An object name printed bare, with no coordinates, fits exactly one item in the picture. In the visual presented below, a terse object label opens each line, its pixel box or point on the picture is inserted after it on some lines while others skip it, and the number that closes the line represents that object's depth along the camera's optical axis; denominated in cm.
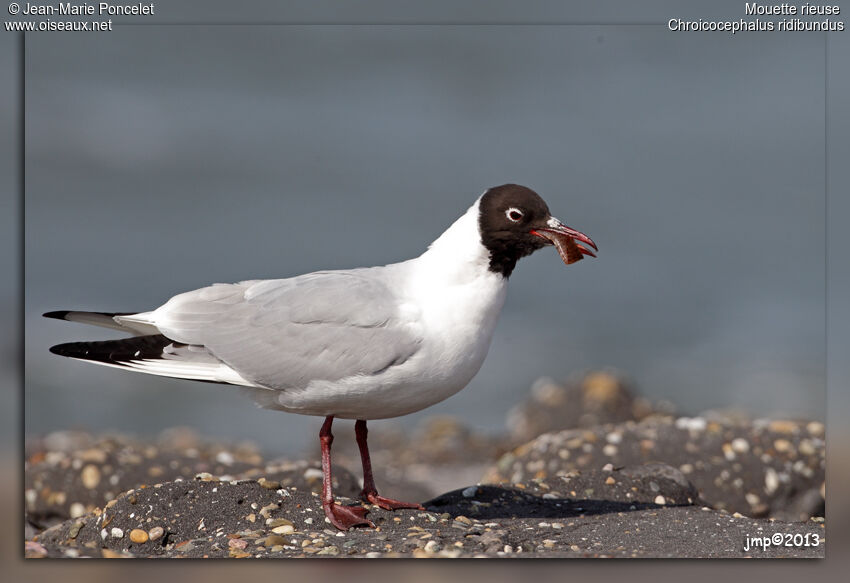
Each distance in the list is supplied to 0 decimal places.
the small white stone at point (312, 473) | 1512
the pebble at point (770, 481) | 1556
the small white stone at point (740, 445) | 1606
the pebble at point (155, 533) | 1190
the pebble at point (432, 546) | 1071
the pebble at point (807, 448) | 1609
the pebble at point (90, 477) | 1540
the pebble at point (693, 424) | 1669
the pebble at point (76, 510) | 1519
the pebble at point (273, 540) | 1100
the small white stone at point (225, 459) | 1652
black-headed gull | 1203
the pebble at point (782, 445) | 1600
